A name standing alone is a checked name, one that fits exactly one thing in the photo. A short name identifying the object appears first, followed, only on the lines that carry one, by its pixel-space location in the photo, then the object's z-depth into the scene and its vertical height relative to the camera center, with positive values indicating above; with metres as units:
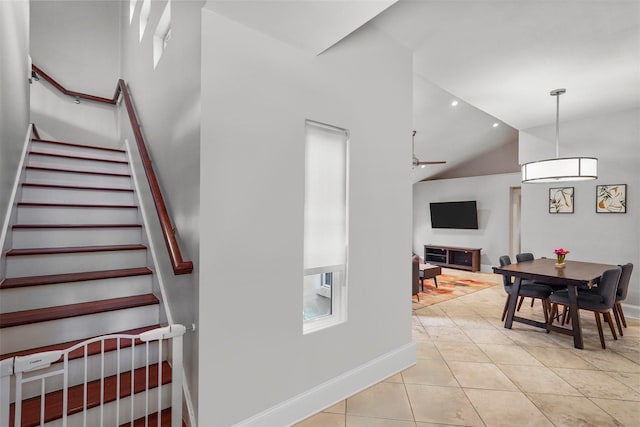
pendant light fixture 3.23 +0.55
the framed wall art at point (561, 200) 4.99 +0.34
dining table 3.33 -0.65
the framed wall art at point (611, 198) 4.45 +0.33
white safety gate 1.57 -0.99
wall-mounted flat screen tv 8.51 +0.13
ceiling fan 5.58 +1.70
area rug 5.26 -1.41
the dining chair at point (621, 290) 3.59 -0.83
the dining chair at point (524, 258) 4.52 -0.57
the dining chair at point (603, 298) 3.29 -0.87
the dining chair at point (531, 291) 3.83 -0.91
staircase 1.75 -0.48
